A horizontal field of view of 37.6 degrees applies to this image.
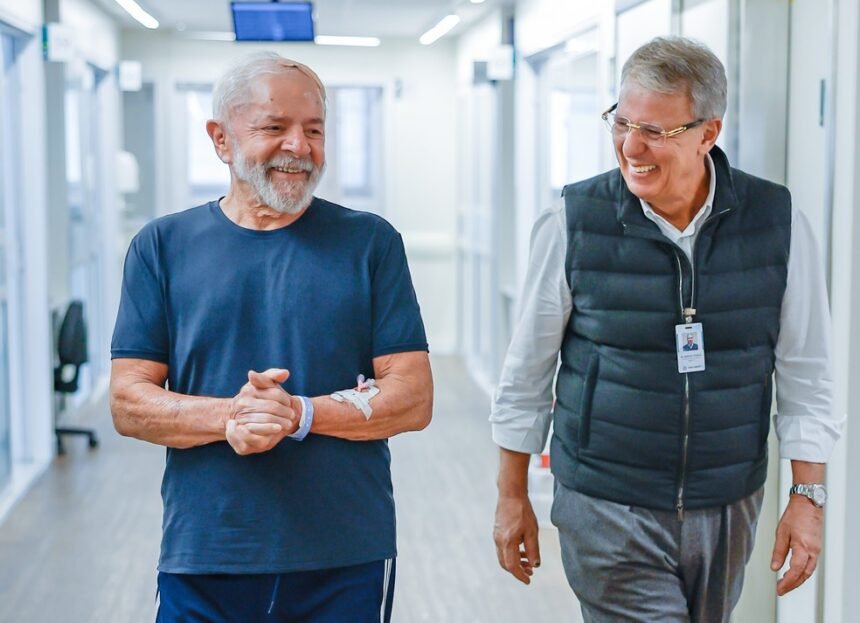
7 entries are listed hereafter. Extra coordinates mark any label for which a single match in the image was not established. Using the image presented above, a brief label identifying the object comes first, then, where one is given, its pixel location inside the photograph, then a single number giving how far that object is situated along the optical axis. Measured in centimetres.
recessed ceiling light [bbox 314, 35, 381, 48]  1171
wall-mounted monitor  715
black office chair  754
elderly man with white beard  213
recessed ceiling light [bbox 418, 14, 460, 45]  1015
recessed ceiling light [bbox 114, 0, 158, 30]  927
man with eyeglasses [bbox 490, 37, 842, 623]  232
